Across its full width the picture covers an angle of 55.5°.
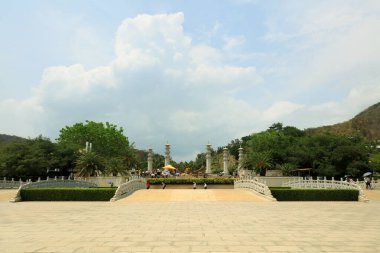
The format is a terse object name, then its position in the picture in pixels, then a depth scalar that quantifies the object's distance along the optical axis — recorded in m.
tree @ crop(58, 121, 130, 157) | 71.00
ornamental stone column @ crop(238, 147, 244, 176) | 79.80
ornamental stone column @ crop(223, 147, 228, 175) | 80.56
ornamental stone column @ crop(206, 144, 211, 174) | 79.44
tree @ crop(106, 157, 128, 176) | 58.21
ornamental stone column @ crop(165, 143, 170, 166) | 78.25
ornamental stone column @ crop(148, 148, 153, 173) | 77.15
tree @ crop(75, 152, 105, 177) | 52.72
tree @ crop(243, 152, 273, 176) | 63.94
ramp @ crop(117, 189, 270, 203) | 30.03
